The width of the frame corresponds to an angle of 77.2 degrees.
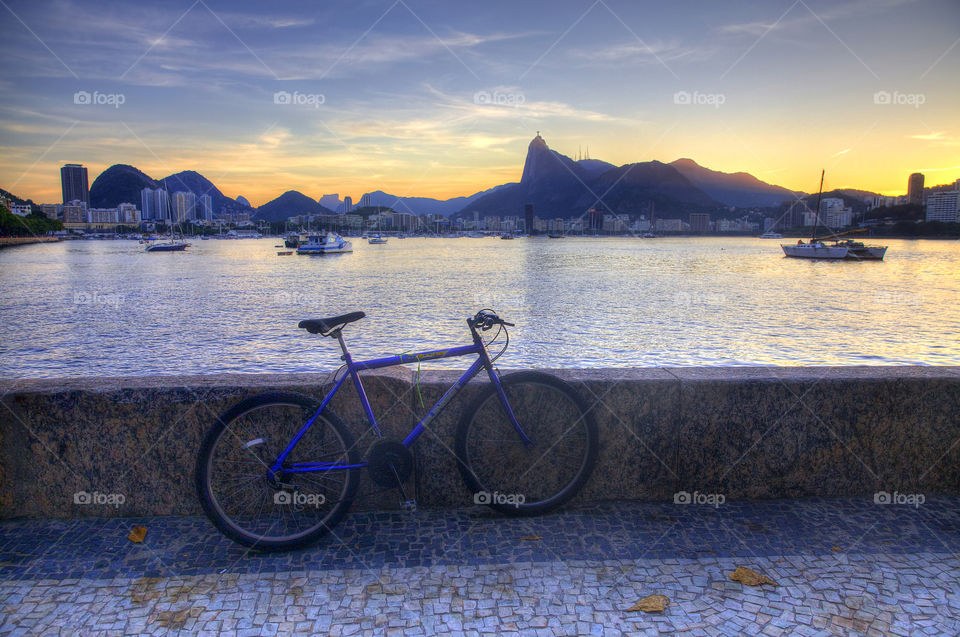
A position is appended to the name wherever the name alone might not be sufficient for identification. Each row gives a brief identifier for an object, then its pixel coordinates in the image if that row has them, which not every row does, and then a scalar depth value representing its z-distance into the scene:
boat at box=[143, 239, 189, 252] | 130.38
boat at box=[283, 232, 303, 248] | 133.62
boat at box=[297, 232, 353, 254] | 114.31
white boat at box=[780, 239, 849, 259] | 85.88
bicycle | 3.71
